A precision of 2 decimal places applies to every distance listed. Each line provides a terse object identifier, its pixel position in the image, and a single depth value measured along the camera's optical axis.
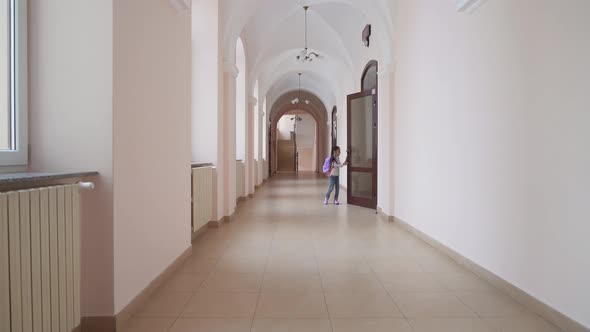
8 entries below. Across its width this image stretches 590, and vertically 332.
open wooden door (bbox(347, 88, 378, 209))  8.70
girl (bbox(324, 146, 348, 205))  9.74
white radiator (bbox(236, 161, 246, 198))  9.87
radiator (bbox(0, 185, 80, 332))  1.76
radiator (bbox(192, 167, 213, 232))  5.40
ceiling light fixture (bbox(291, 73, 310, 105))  25.37
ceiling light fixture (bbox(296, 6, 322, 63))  13.45
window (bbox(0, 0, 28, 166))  2.42
